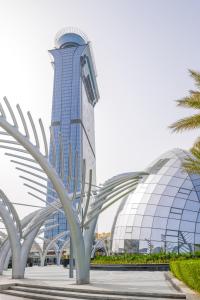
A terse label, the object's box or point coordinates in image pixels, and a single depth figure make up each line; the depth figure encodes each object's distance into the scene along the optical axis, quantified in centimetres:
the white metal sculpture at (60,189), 1681
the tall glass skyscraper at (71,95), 16200
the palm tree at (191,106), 1522
